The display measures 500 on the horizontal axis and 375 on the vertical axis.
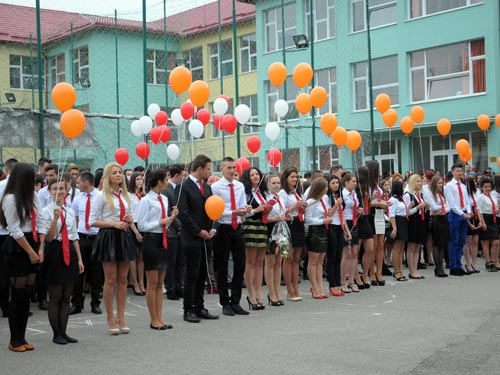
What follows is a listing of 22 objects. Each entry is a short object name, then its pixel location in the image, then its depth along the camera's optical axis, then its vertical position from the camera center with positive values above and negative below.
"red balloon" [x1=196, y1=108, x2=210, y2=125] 15.56 +1.51
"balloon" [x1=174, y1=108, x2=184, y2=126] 15.35 +1.48
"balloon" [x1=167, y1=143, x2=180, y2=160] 15.86 +0.77
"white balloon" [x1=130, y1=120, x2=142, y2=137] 15.44 +1.29
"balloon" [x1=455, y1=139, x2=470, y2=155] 16.28 +0.72
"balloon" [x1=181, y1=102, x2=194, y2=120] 14.11 +1.50
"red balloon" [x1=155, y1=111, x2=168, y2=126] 15.31 +1.46
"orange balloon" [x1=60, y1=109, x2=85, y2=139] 9.54 +0.89
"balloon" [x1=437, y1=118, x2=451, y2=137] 17.92 +1.34
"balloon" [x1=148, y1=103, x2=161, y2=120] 15.94 +1.71
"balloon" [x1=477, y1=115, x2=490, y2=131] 18.91 +1.51
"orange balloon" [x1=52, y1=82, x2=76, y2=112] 10.14 +1.32
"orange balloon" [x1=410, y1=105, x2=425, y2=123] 17.14 +1.58
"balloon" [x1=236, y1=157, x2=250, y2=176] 13.46 +0.37
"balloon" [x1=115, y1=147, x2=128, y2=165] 16.06 +0.69
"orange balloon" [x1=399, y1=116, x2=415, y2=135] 17.19 +1.33
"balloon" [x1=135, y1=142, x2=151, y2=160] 15.30 +0.78
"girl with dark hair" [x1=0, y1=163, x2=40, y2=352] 7.03 -0.55
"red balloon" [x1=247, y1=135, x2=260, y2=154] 15.08 +0.84
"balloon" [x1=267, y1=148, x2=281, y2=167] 12.12 +0.45
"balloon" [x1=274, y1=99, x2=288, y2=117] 13.84 +1.46
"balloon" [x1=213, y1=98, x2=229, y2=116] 12.98 +1.44
